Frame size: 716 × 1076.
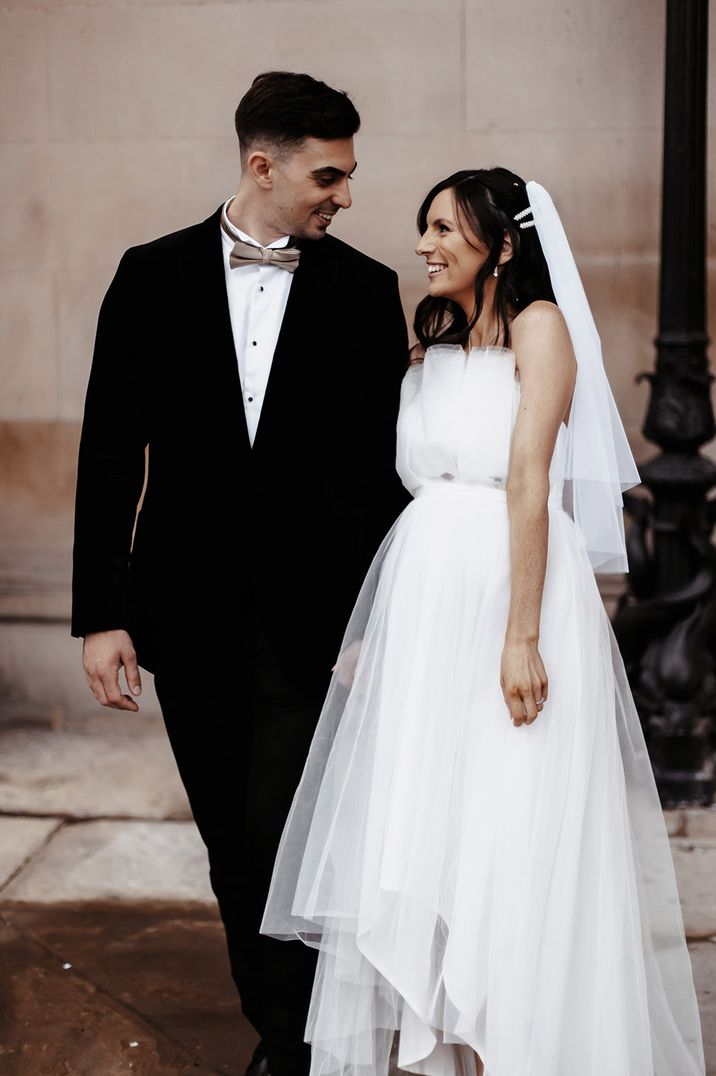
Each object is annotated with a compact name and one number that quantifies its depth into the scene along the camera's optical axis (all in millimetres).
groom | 2957
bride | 2654
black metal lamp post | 4609
